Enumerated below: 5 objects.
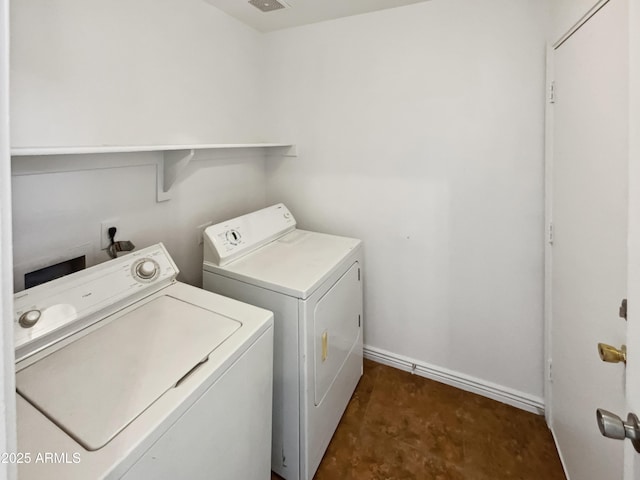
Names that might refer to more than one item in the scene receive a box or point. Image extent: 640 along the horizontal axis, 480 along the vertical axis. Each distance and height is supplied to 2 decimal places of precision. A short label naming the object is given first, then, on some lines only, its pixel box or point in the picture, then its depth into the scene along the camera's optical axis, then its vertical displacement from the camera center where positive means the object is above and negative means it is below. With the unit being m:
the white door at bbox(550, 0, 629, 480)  0.96 -0.01
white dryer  1.45 -0.40
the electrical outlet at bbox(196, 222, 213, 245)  1.99 -0.01
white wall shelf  1.09 +0.30
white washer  0.75 -0.43
